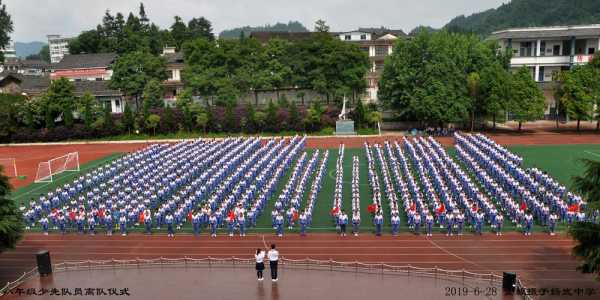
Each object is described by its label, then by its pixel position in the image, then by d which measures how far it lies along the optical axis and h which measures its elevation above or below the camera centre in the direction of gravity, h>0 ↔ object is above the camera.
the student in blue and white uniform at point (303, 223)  16.48 -3.75
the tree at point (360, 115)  40.69 -0.47
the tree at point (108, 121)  41.23 -0.46
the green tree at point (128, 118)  41.50 -0.25
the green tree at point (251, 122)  40.96 -0.83
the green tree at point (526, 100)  36.28 +0.39
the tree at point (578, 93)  35.78 +0.82
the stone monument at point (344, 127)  40.00 -1.41
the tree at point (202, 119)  40.81 -0.47
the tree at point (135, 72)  44.97 +3.96
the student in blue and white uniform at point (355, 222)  16.47 -3.75
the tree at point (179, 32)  70.81 +11.99
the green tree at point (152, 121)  40.88 -0.54
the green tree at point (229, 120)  41.25 -0.63
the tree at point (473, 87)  38.19 +1.53
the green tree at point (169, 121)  41.53 -0.58
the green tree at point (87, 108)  41.22 +0.70
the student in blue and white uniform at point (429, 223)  16.22 -3.79
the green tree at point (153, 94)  44.12 +1.84
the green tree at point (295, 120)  40.94 -0.75
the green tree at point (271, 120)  40.91 -0.70
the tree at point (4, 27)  66.19 +12.35
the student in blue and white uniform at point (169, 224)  16.81 -3.77
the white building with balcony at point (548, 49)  42.47 +4.92
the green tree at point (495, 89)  36.84 +1.31
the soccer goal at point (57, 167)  27.20 -3.05
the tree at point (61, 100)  41.44 +1.43
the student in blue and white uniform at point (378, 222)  16.20 -3.73
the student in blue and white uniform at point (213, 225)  16.81 -3.82
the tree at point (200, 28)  75.24 +13.95
